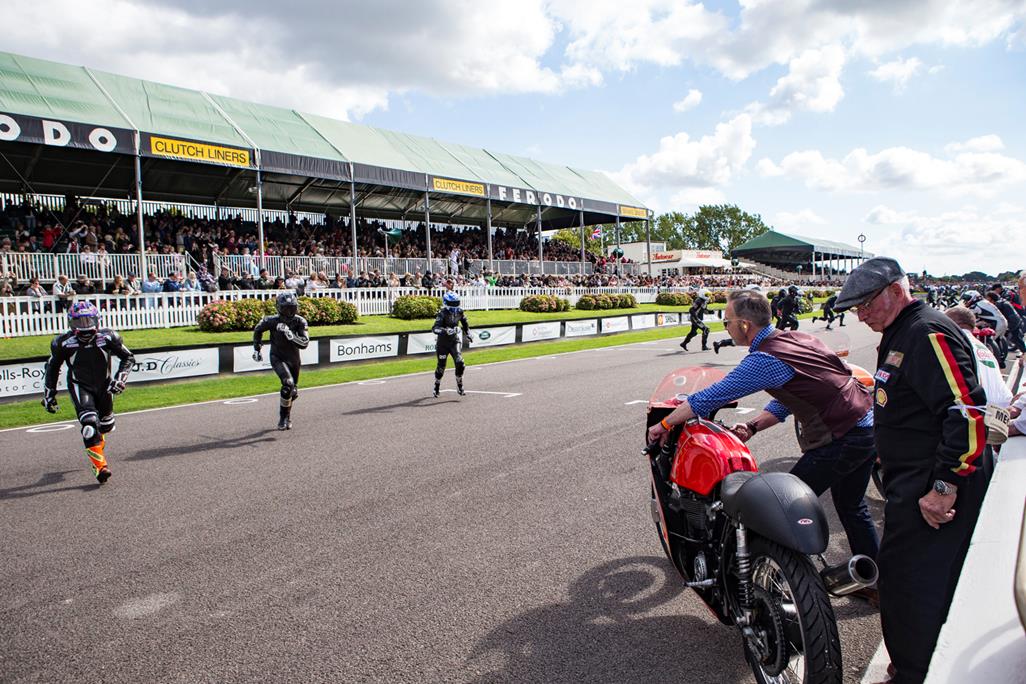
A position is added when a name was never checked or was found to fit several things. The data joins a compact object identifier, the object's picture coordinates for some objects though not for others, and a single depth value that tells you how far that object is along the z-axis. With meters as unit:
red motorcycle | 2.54
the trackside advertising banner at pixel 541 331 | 23.38
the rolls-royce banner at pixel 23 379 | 12.00
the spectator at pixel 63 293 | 18.67
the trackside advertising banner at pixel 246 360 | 15.44
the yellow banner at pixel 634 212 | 42.69
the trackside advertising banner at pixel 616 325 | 27.72
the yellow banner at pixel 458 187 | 31.30
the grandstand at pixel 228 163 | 21.28
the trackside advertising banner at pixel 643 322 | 30.31
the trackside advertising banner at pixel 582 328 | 25.50
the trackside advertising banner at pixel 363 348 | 17.28
